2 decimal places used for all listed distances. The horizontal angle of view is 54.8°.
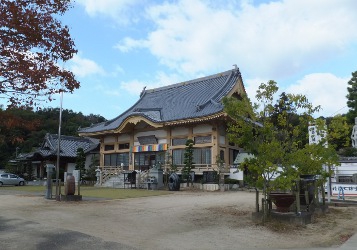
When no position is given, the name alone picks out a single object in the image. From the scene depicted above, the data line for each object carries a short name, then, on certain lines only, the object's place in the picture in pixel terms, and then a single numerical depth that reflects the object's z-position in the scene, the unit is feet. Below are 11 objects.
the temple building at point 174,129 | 91.66
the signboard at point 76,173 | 67.72
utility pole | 55.04
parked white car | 114.32
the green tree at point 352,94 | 133.69
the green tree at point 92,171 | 113.50
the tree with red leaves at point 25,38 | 21.85
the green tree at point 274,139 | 30.91
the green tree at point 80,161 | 114.62
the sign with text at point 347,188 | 58.29
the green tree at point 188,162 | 86.17
